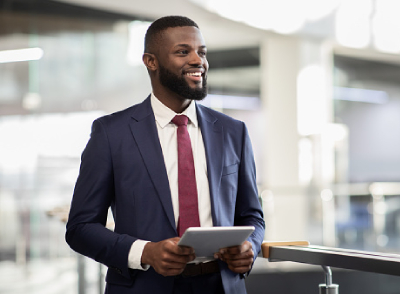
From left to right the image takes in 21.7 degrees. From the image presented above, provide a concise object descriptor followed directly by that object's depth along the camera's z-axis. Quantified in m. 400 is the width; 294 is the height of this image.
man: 2.91
